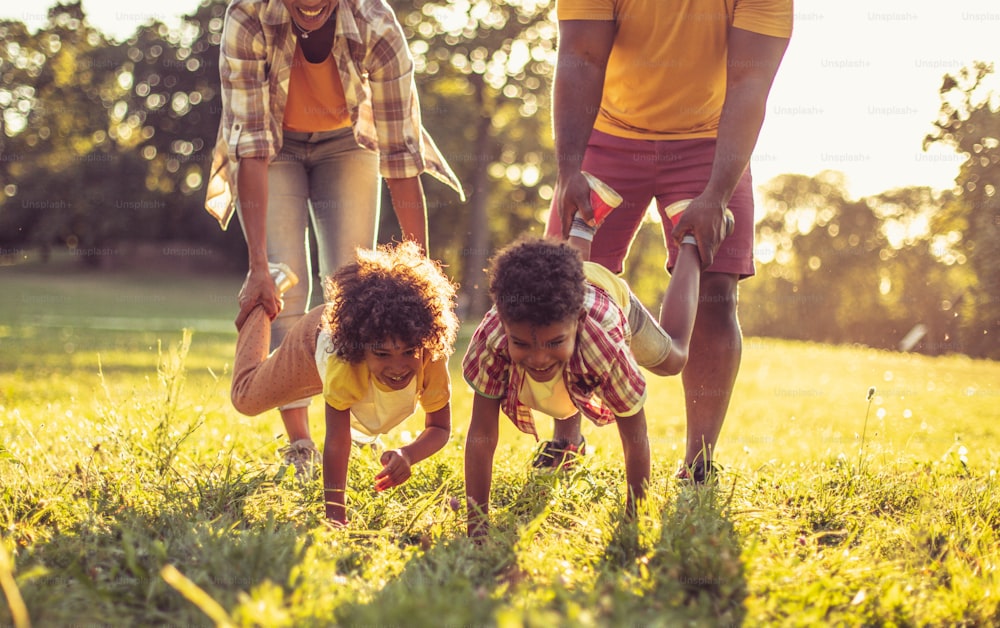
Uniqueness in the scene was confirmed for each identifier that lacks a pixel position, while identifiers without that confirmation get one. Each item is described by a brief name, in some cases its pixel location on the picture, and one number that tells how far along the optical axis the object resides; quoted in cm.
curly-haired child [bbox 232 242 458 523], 300
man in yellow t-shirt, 358
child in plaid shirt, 274
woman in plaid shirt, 357
